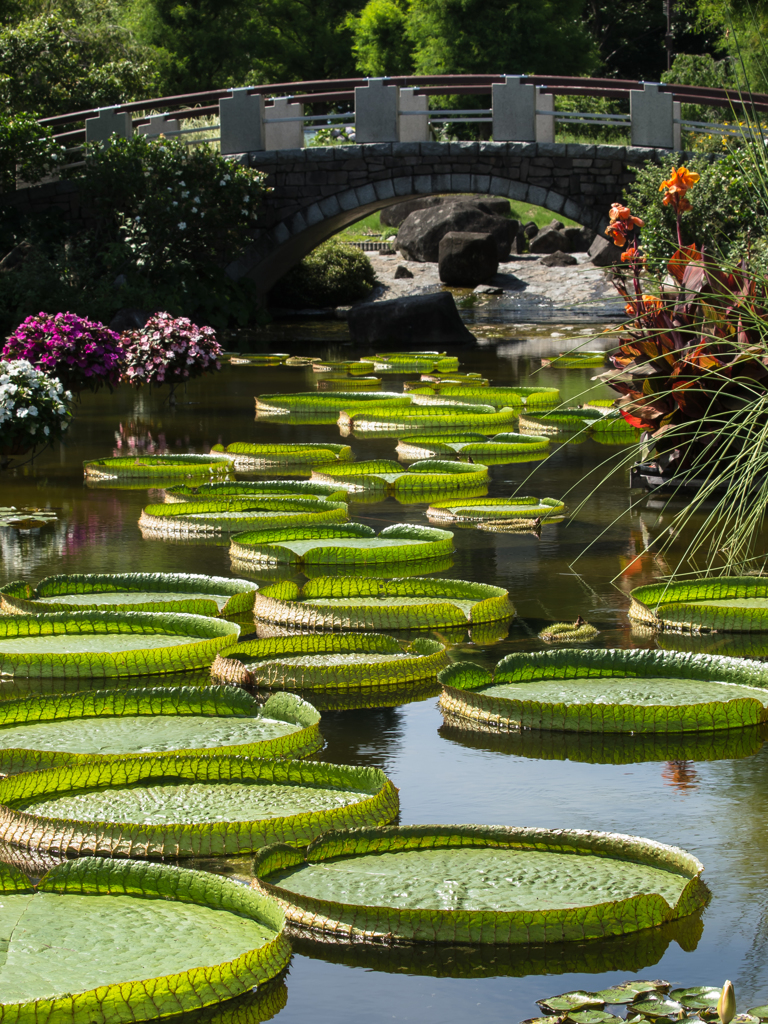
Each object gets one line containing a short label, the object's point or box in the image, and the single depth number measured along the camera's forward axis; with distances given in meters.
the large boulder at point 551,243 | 32.38
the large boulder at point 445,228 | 31.45
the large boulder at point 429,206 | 33.62
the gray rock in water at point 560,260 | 29.97
